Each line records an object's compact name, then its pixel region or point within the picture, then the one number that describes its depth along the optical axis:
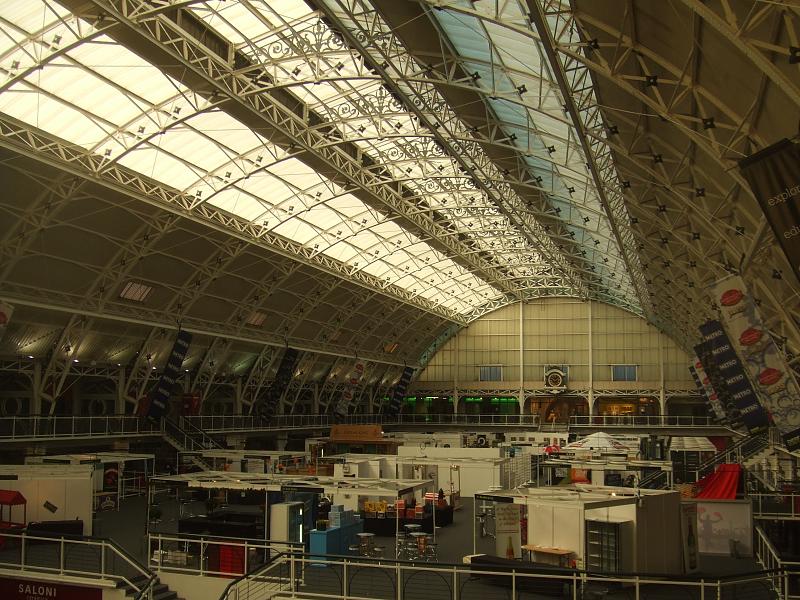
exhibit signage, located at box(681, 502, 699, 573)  20.19
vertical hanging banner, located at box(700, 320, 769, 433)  20.64
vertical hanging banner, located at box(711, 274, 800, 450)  17.28
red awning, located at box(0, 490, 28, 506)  23.80
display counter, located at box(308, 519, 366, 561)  21.91
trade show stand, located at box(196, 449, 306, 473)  35.97
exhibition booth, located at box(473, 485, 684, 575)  18.78
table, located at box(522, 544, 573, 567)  19.03
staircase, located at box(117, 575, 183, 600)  18.33
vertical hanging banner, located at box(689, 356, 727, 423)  38.53
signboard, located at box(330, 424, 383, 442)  48.31
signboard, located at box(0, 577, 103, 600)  18.70
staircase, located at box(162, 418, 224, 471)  42.83
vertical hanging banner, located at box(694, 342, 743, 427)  33.16
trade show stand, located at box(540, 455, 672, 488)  31.16
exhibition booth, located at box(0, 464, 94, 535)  24.45
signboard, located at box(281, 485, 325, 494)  22.88
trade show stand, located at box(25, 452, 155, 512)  32.09
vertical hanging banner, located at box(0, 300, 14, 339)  29.31
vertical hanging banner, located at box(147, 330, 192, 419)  39.16
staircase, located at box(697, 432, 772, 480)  40.97
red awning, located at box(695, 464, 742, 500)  23.32
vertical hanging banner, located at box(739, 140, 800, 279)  10.35
